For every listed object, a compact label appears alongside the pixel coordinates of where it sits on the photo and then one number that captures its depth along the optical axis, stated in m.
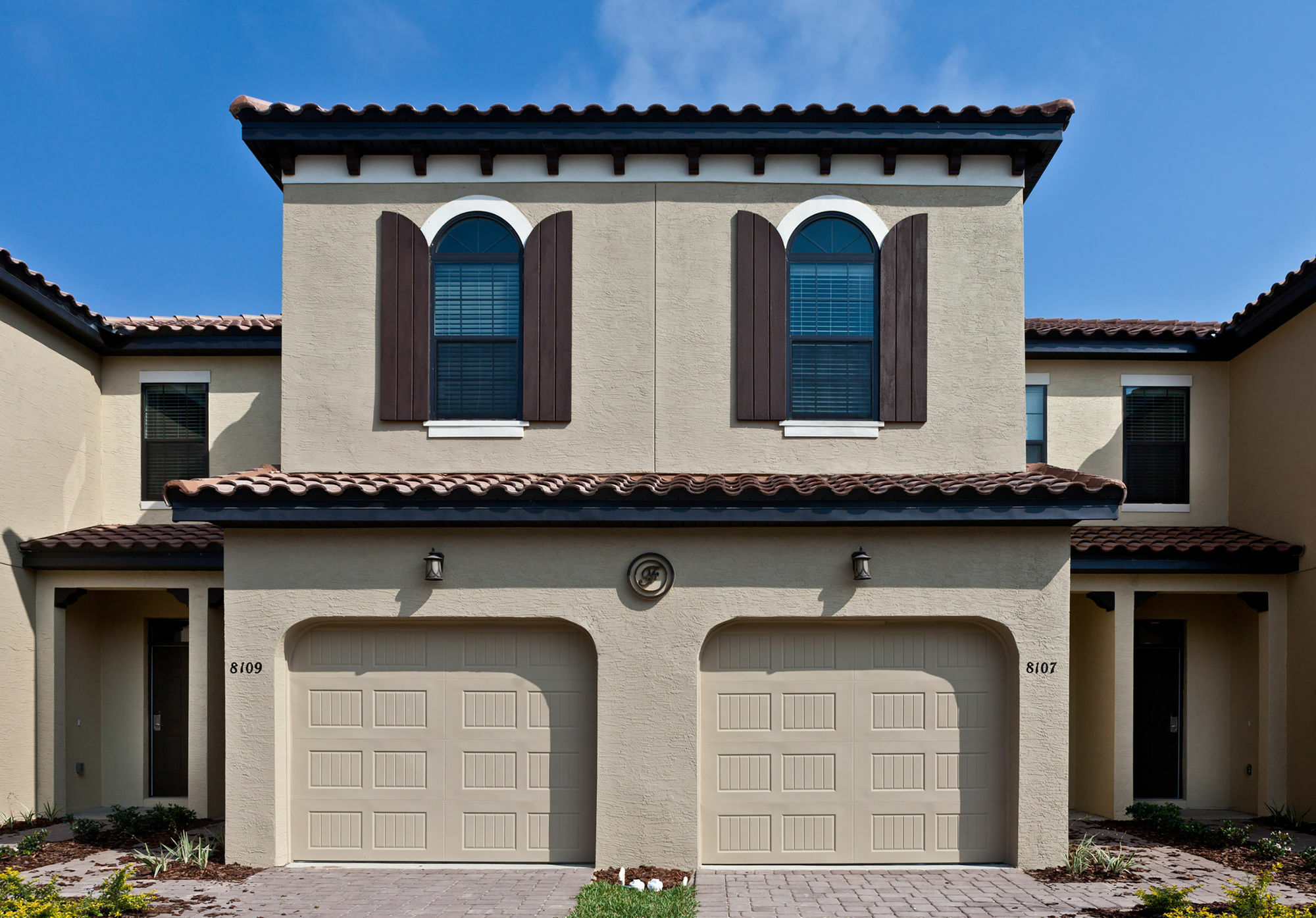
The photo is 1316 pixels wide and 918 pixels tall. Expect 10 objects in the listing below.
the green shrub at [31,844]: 8.91
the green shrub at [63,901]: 6.56
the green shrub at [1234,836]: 9.55
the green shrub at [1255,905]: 6.51
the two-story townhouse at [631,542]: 8.52
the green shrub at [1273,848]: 9.00
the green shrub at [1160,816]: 10.21
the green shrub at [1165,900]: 7.13
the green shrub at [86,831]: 9.57
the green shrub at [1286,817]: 10.58
